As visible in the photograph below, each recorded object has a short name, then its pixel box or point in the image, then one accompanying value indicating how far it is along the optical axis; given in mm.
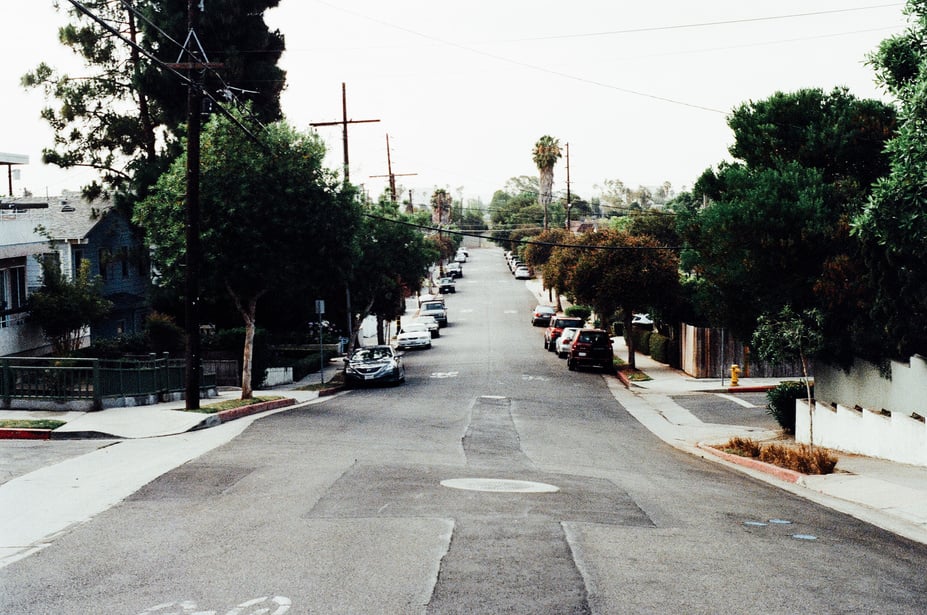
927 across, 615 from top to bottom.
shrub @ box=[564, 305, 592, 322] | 70750
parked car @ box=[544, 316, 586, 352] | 51312
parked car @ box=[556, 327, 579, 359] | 47375
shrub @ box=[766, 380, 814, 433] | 23312
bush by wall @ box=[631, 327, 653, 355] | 49906
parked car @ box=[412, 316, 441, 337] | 61375
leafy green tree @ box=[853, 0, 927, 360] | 15023
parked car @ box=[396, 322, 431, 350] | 53844
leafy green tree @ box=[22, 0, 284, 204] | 40656
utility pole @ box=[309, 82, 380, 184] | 45812
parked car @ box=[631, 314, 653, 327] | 58528
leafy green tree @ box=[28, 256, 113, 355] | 33906
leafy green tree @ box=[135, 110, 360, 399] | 26562
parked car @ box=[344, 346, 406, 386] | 35562
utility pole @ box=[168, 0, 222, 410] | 23297
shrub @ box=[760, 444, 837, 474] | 16844
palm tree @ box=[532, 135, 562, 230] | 109000
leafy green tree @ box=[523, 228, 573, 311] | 86612
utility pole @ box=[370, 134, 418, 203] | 71288
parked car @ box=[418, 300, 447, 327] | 67375
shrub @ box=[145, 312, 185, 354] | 39656
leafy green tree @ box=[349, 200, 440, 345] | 43562
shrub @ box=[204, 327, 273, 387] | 36562
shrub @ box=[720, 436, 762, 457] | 19609
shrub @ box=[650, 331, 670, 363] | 45344
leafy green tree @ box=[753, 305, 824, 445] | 19672
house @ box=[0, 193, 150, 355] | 33062
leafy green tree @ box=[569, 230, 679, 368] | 41625
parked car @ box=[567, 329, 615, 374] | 41688
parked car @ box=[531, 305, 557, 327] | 67062
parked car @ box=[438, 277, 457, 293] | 97812
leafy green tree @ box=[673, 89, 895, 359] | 20125
